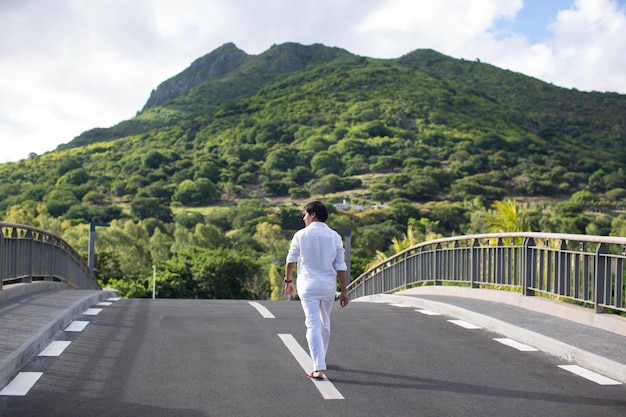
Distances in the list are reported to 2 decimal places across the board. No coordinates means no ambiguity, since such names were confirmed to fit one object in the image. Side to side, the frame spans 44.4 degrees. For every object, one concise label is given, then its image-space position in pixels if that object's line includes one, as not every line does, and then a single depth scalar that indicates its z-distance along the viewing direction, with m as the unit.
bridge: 5.96
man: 6.86
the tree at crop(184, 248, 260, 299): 72.62
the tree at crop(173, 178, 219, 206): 162.00
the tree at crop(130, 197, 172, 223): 145.50
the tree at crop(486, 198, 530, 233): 21.64
